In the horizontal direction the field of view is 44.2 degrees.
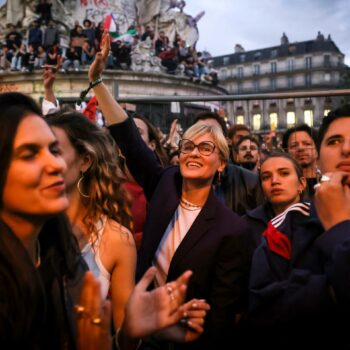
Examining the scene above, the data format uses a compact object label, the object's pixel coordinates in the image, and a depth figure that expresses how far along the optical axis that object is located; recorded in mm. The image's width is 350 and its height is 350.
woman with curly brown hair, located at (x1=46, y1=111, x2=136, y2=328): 2525
